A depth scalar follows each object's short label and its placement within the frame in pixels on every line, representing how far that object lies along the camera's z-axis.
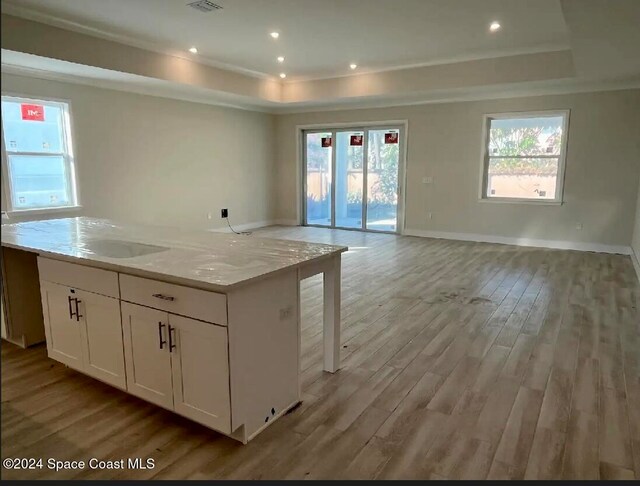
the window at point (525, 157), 6.99
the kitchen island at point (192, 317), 2.06
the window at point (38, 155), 5.50
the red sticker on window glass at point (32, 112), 5.62
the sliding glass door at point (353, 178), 8.56
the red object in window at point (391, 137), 8.35
